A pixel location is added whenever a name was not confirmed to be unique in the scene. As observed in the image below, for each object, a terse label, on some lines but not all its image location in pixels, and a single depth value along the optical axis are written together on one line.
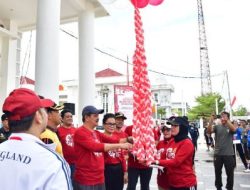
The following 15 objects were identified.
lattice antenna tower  44.35
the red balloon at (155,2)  2.70
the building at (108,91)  33.08
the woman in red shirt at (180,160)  2.61
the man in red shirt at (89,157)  2.50
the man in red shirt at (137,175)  3.65
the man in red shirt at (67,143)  3.29
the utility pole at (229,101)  9.65
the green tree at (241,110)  49.50
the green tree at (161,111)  37.77
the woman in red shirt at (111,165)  3.20
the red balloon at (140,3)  2.52
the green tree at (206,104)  33.15
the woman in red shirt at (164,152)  2.93
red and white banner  5.50
